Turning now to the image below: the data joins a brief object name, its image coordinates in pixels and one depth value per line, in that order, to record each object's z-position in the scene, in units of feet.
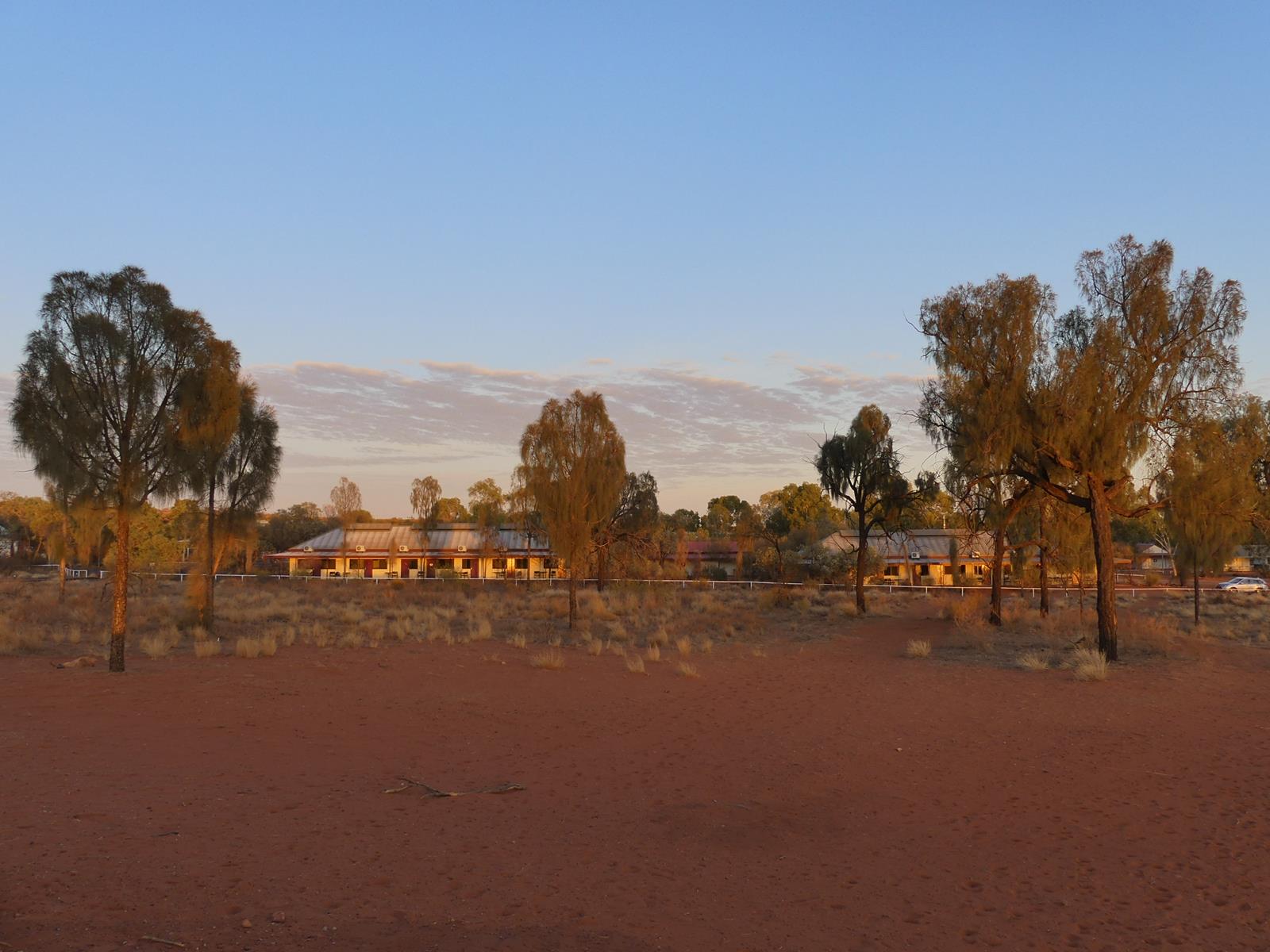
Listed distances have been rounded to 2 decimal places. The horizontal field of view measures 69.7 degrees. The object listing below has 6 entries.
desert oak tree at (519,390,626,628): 93.25
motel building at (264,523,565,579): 232.94
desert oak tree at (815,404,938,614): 113.19
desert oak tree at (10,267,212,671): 52.49
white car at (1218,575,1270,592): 193.26
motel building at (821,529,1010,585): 232.73
